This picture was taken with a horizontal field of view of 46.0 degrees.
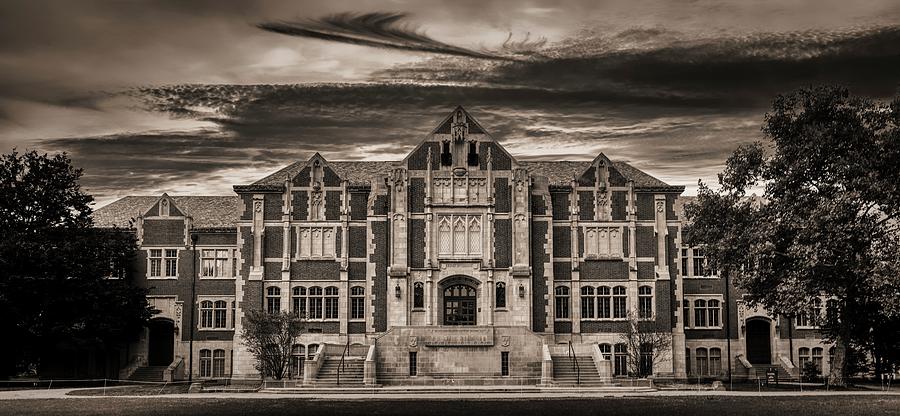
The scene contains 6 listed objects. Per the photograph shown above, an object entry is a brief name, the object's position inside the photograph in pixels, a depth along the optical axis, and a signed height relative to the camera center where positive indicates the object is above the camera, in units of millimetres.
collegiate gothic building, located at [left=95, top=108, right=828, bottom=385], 54969 +3111
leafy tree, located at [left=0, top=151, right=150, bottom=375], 50562 +2320
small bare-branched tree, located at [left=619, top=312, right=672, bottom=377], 52406 -1517
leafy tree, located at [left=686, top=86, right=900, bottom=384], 42125 +4198
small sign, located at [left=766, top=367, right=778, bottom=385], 50822 -3139
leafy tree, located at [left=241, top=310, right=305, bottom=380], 49781 -1086
